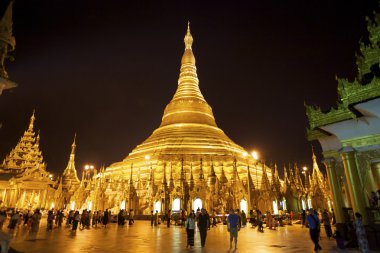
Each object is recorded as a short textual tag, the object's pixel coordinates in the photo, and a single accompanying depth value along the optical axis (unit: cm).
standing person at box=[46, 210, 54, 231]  1589
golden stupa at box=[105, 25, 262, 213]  2775
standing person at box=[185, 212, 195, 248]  947
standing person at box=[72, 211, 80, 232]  1602
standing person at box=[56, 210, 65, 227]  2080
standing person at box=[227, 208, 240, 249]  920
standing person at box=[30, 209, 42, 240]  1533
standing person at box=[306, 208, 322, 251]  874
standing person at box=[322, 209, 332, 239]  1185
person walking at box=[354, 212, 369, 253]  805
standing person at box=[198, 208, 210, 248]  966
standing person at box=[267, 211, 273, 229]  1856
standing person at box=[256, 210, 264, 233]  1597
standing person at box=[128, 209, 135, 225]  2095
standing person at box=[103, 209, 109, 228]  2006
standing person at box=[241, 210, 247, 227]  2124
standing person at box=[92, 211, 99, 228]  2133
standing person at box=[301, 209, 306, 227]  2037
